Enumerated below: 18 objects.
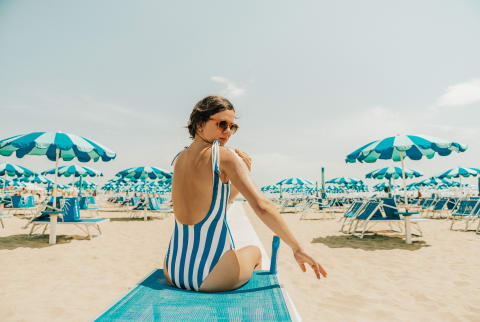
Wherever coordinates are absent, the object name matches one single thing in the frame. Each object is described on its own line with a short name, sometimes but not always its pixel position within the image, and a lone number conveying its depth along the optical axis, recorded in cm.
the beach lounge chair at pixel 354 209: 745
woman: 126
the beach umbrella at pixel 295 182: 2017
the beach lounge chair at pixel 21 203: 1064
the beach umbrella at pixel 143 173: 1265
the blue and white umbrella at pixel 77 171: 1349
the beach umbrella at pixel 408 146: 616
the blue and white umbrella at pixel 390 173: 1481
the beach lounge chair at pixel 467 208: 817
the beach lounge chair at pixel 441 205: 1186
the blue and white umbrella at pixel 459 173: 1578
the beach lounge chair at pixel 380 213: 671
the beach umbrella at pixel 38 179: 2112
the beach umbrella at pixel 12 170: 1319
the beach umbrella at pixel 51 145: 592
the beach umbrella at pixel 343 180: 2118
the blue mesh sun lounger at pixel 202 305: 113
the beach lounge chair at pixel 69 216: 655
